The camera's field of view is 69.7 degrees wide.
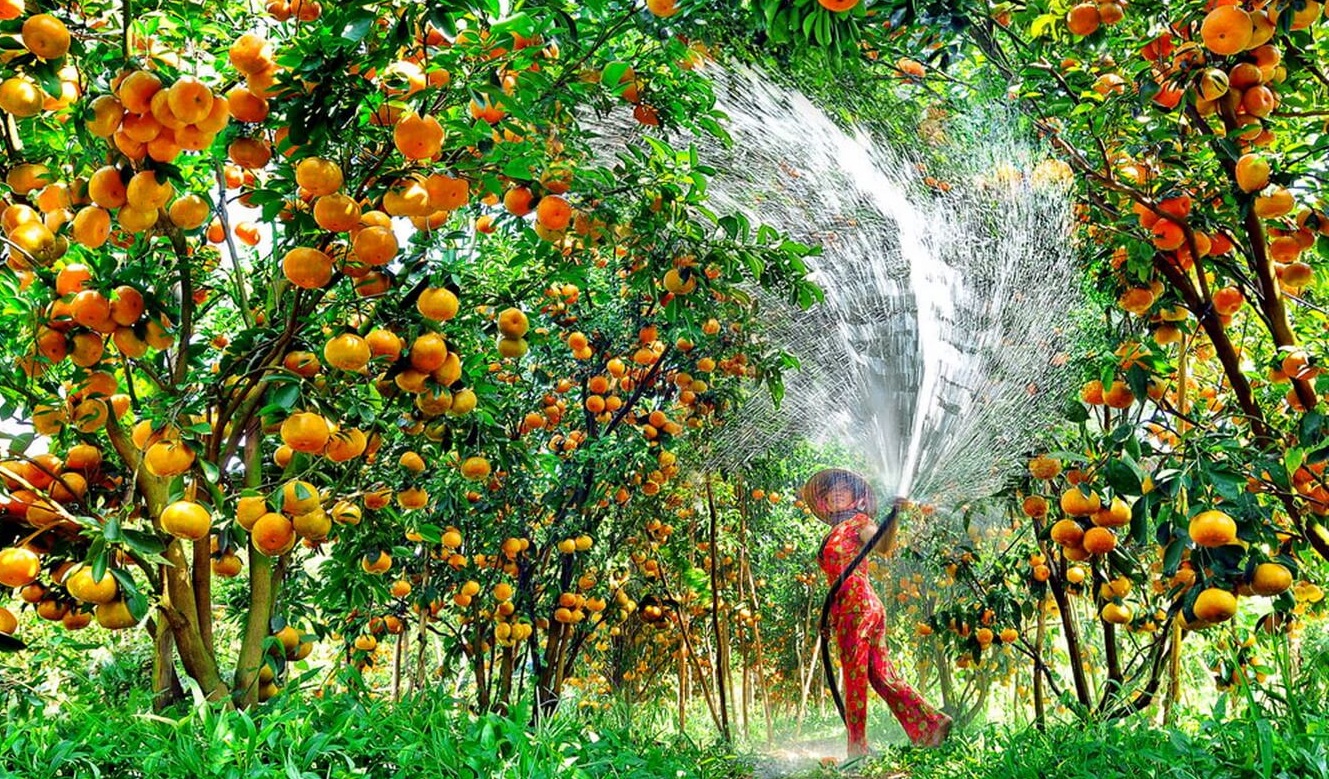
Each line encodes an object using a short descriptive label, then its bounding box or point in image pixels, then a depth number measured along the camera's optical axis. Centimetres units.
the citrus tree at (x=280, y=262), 134
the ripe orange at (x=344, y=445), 158
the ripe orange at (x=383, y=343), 151
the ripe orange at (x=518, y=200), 173
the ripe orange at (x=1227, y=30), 143
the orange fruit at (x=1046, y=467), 251
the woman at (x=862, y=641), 482
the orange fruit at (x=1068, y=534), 190
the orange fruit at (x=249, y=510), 152
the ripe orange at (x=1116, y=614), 254
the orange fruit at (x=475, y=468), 205
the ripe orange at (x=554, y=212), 169
